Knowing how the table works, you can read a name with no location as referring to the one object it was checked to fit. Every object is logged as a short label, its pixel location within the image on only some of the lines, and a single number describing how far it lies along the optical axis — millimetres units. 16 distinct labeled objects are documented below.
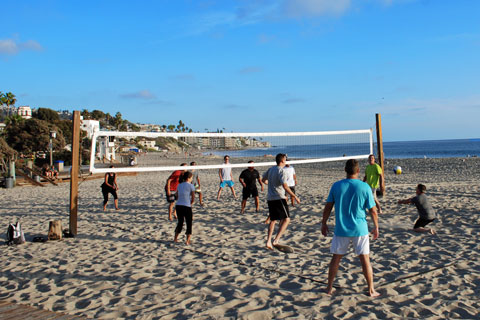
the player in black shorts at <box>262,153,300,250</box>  5965
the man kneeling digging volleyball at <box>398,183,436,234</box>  6730
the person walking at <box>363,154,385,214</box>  8312
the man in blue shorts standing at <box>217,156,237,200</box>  11242
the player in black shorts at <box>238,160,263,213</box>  9359
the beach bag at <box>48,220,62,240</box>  7039
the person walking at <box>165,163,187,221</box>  8628
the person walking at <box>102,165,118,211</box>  10133
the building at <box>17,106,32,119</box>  118588
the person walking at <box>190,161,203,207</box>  9977
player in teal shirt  3797
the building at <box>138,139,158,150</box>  125400
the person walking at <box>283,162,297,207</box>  9585
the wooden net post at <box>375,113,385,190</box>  10102
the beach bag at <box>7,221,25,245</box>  6730
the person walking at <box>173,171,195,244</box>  6391
